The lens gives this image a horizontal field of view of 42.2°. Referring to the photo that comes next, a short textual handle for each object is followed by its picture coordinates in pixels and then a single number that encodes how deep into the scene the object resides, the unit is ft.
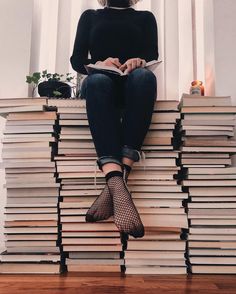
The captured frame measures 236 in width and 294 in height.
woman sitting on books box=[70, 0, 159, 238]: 3.29
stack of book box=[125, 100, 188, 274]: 3.63
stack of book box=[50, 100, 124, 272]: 3.69
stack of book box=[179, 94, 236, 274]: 3.66
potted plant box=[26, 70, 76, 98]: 4.77
